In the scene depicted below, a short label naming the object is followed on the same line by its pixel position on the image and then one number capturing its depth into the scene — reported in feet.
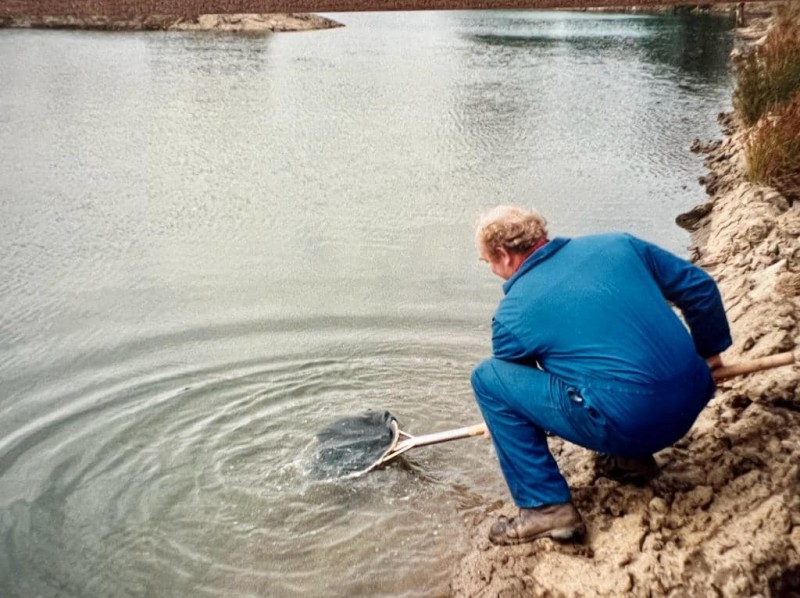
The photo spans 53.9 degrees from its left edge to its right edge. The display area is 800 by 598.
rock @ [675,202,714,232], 26.48
